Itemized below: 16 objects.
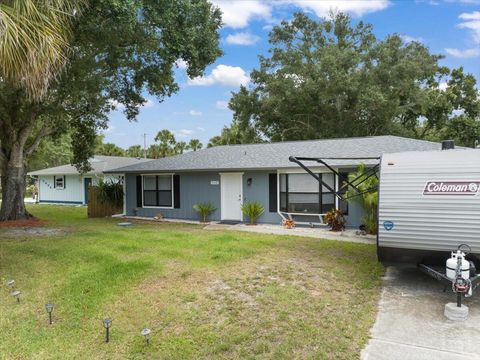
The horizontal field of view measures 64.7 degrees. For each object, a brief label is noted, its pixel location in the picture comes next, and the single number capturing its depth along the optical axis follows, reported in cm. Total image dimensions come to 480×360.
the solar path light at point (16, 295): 623
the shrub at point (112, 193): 1838
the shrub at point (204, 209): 1554
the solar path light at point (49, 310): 537
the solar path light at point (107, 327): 482
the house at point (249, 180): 1370
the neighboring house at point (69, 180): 2547
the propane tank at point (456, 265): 539
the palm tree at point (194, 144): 4381
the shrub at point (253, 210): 1445
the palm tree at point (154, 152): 4347
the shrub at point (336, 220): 1252
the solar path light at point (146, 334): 467
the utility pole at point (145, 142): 4541
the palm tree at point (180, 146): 4412
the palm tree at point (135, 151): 4724
